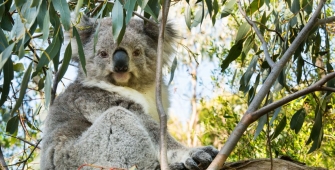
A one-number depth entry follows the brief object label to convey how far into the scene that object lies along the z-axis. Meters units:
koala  3.49
